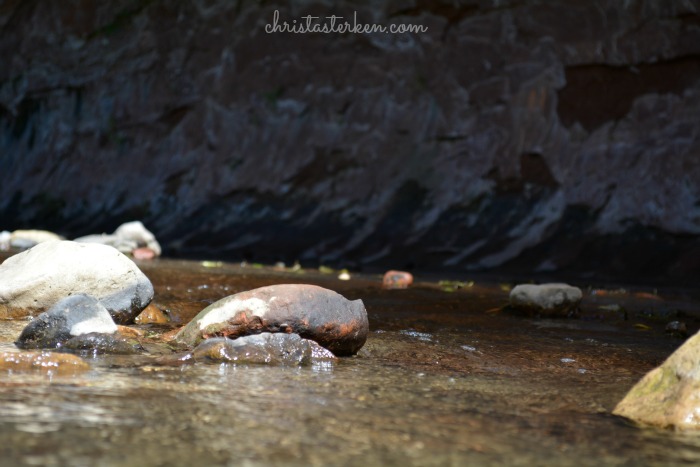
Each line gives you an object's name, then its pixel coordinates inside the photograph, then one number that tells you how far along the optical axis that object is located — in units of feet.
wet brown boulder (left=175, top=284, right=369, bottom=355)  17.31
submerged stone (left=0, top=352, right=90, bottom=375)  14.37
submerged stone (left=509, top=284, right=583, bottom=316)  26.81
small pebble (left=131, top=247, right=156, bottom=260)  47.44
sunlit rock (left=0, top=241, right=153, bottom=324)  20.59
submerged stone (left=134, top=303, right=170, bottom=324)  21.54
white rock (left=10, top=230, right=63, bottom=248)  48.55
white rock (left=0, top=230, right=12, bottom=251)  48.39
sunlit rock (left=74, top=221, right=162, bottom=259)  49.65
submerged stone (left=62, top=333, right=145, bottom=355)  16.31
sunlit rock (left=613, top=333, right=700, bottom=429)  12.34
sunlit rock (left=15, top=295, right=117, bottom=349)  16.70
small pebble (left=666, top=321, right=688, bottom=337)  23.56
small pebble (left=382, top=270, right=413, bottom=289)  35.27
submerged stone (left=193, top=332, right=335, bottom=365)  16.07
